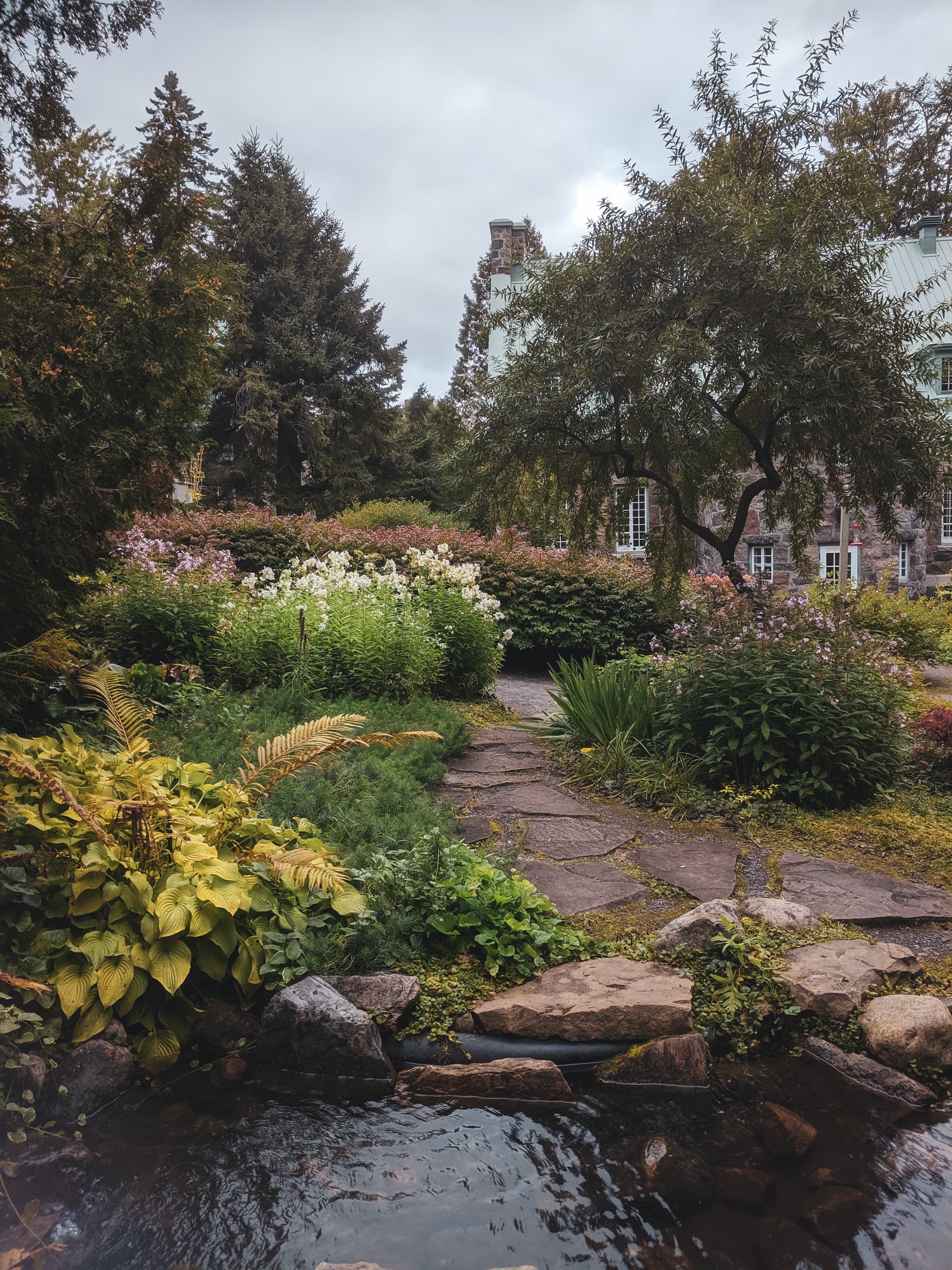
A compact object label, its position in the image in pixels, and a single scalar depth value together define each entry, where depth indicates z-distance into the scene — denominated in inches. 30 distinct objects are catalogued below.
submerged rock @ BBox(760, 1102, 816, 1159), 83.5
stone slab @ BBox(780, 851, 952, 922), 129.9
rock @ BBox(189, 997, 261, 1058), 97.7
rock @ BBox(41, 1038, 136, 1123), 85.3
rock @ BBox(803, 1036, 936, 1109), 92.2
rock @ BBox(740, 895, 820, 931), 121.3
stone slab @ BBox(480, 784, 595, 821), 177.8
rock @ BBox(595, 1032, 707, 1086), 96.0
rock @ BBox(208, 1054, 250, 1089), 92.9
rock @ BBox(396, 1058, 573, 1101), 93.8
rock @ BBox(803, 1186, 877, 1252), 72.7
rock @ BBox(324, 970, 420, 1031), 99.0
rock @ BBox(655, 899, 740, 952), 114.0
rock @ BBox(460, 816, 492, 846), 155.0
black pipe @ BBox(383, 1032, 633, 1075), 97.5
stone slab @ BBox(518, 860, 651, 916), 131.5
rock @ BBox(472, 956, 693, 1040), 98.8
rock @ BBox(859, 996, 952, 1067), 95.7
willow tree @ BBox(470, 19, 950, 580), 207.6
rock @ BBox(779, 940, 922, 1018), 103.3
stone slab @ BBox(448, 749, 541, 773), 207.9
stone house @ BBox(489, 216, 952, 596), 756.6
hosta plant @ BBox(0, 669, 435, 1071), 92.7
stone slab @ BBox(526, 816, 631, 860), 156.1
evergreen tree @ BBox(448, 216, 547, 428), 1253.7
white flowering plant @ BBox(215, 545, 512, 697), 231.5
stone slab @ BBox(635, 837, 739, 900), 139.5
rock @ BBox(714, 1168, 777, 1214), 76.5
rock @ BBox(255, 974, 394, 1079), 95.0
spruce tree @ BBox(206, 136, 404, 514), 866.8
